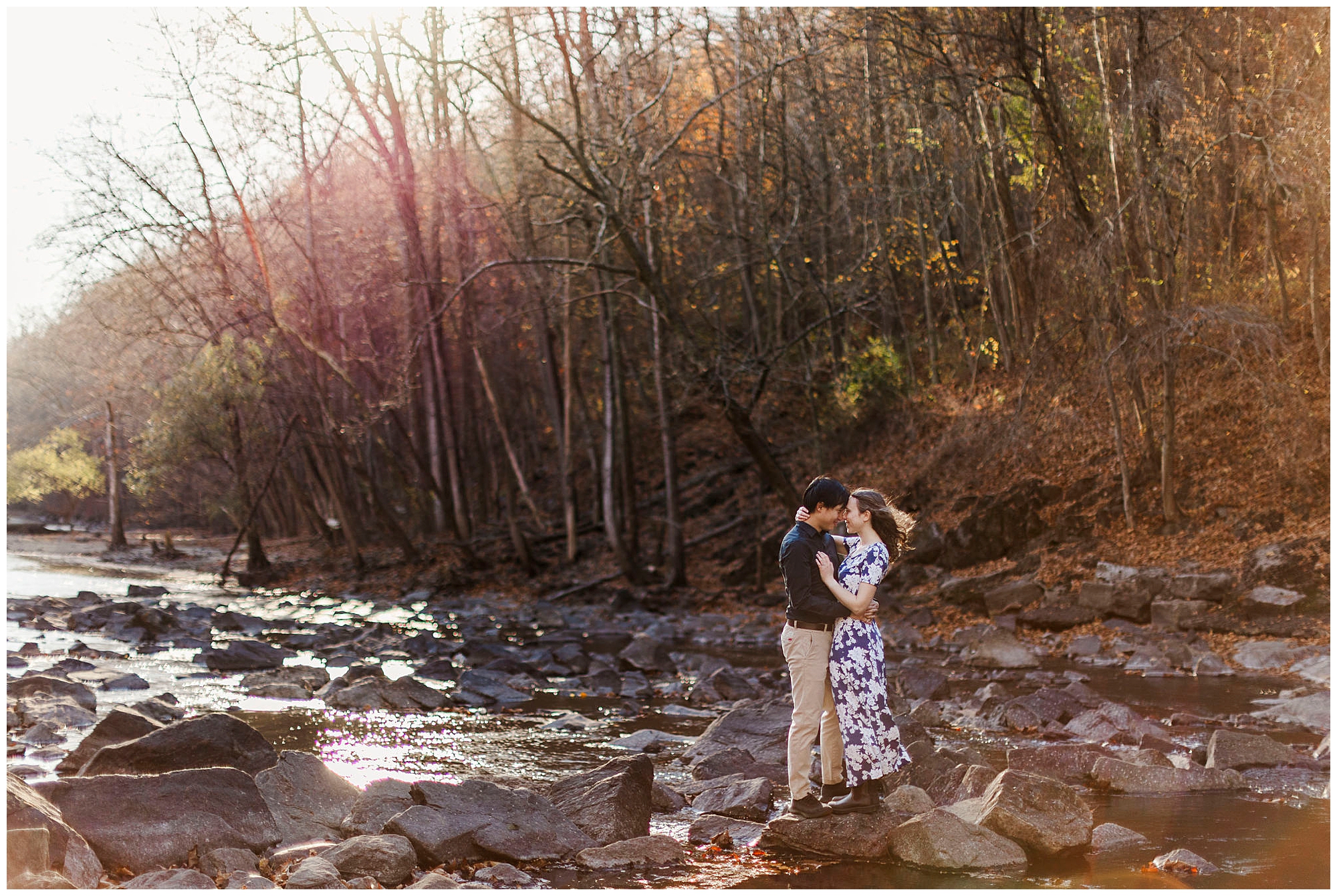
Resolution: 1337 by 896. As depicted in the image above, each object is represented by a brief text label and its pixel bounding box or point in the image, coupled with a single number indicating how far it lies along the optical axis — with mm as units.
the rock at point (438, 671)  13117
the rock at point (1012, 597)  15680
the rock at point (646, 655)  13789
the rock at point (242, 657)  13438
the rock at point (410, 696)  11227
